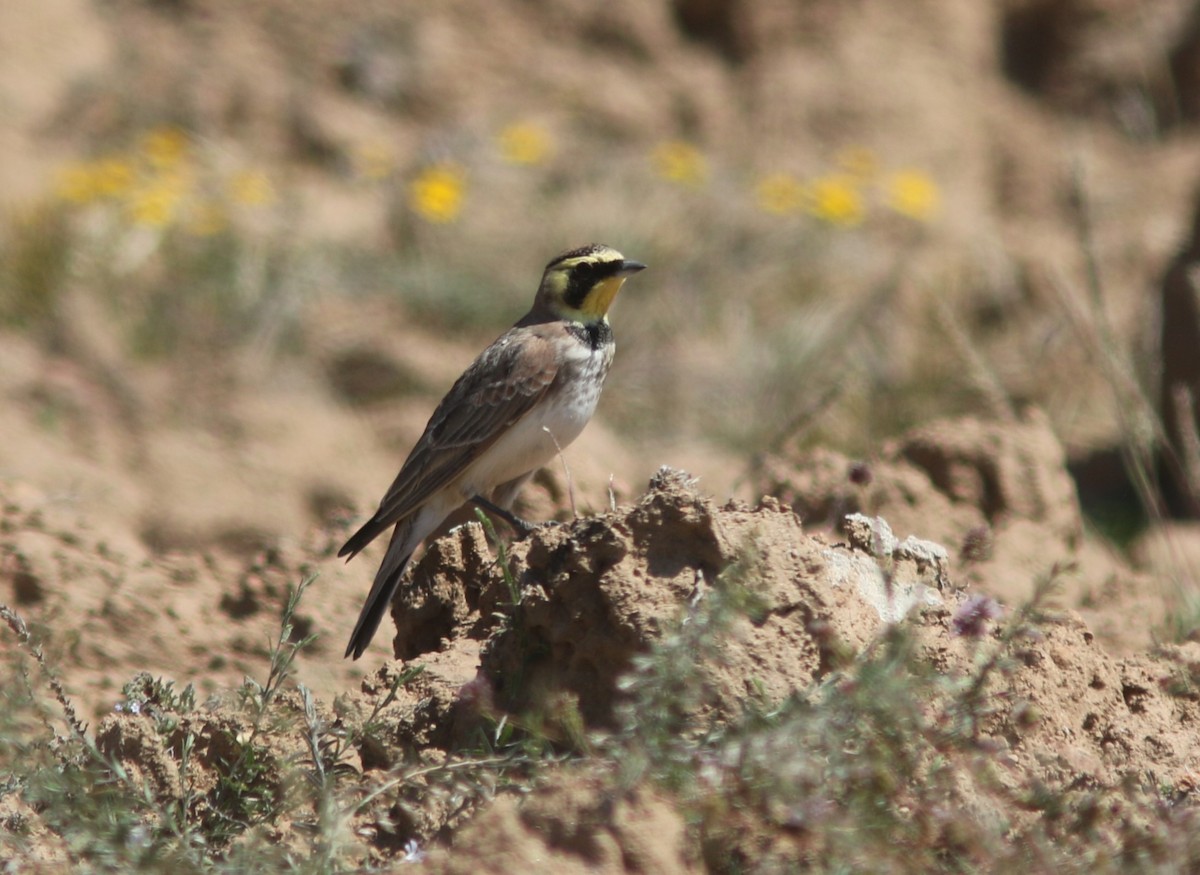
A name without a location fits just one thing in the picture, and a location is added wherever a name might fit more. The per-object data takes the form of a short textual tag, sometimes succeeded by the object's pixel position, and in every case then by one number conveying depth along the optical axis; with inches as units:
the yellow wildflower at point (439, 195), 422.3
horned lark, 233.6
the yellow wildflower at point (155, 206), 413.7
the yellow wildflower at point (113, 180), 420.2
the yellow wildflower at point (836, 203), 434.9
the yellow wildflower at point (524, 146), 453.1
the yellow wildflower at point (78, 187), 420.5
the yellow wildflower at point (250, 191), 425.1
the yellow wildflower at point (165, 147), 441.4
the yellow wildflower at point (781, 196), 439.2
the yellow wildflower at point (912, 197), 449.4
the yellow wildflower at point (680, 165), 439.5
